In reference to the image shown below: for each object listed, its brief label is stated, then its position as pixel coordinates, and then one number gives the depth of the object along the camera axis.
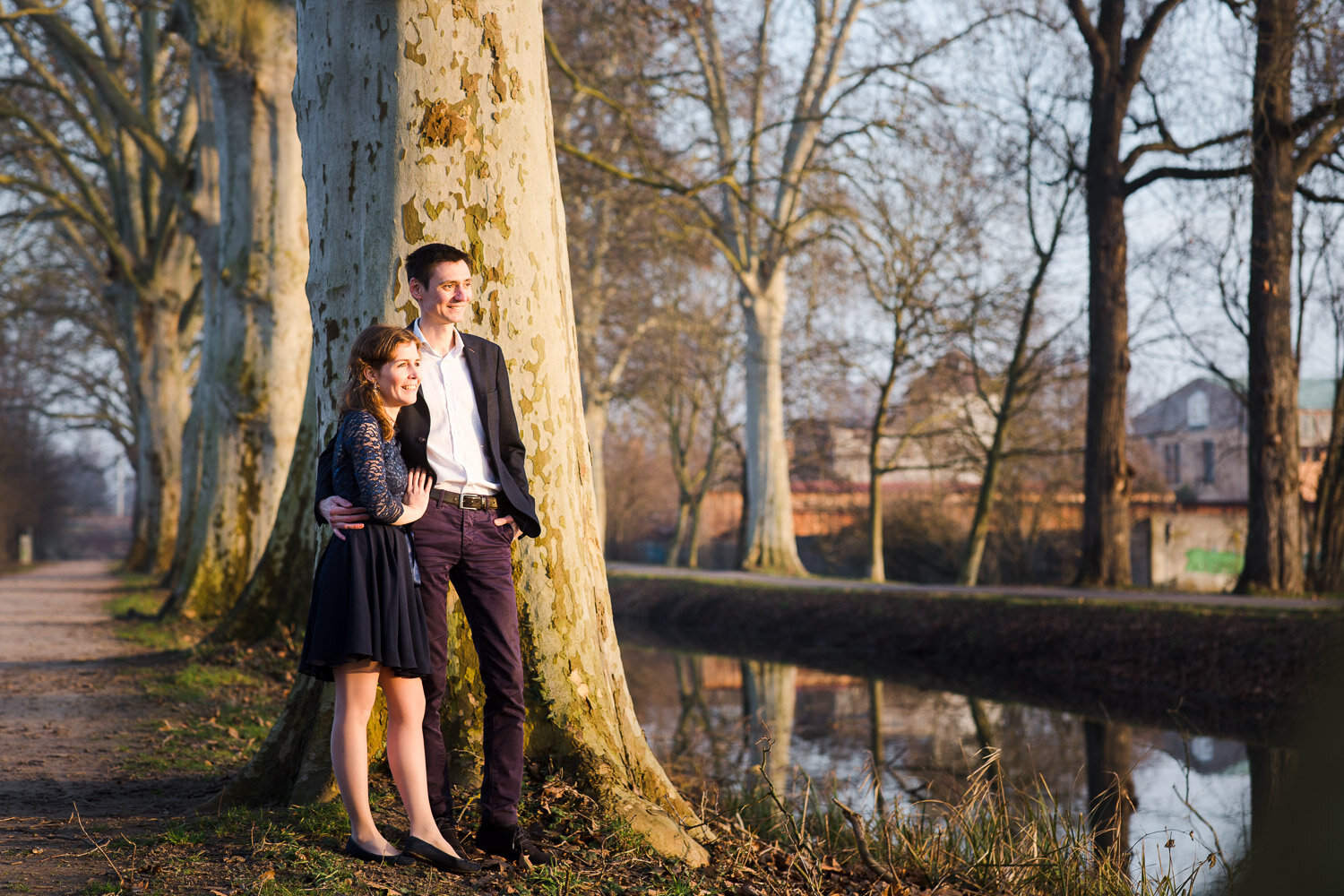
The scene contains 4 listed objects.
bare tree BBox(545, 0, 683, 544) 17.58
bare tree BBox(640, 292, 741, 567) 33.91
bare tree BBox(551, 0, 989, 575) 21.84
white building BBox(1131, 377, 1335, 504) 48.28
